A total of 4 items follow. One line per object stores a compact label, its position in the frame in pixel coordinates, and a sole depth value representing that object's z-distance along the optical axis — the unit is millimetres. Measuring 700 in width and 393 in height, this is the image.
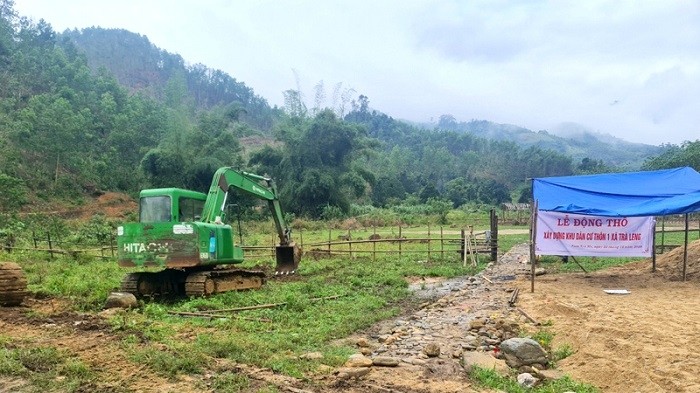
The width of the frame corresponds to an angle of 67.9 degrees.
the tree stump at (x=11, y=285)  9750
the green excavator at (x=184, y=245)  10797
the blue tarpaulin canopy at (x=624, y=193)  11867
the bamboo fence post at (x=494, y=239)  18297
